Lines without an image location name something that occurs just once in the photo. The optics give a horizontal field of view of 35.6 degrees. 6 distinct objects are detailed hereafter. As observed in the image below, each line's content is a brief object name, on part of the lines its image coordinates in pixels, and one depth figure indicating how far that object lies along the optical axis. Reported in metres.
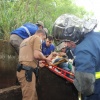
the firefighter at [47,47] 3.84
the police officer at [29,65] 2.90
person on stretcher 2.98
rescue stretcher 2.56
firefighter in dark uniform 1.60
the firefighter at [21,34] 3.44
